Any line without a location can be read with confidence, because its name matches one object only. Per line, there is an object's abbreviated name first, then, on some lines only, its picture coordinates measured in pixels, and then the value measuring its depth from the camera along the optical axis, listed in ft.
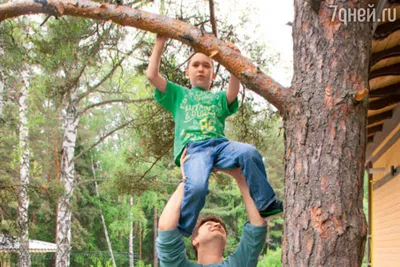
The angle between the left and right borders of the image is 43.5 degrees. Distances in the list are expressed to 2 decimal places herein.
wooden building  11.98
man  7.21
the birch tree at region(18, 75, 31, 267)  32.72
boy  7.29
